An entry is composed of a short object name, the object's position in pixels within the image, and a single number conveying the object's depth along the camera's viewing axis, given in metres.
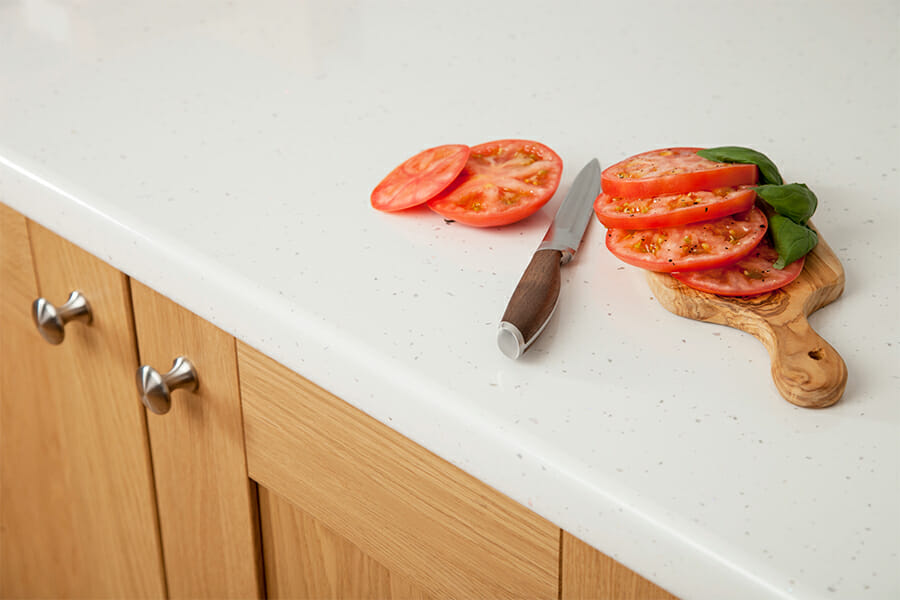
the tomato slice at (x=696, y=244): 0.50
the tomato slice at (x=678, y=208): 0.50
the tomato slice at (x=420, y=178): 0.58
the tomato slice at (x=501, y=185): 0.57
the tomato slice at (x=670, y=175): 0.51
